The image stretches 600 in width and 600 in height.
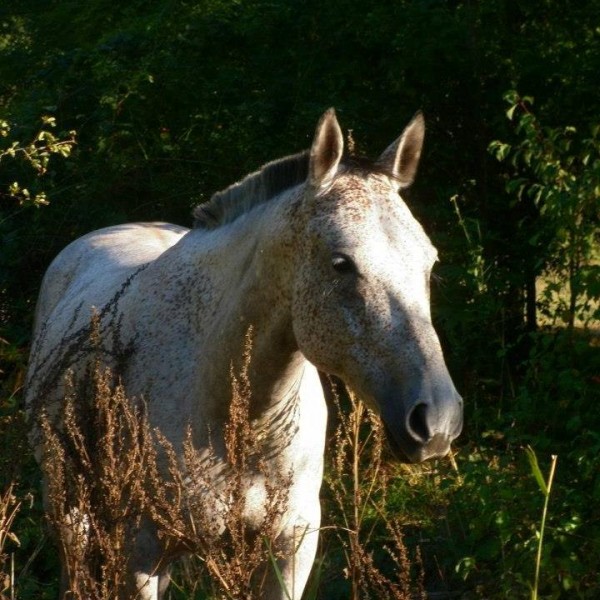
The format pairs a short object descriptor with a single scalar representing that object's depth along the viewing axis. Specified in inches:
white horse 241.3
